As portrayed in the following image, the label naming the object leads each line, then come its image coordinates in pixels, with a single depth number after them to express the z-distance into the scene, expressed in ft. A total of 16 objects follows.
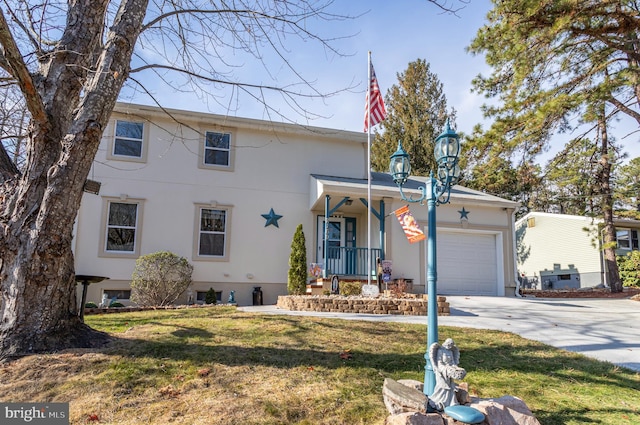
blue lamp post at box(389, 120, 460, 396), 11.57
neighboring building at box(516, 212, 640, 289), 65.77
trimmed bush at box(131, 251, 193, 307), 32.78
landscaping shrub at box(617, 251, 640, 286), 55.31
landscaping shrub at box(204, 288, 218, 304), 35.45
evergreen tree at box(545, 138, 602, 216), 49.47
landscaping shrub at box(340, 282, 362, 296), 32.49
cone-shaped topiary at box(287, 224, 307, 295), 34.96
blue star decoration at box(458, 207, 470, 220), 40.31
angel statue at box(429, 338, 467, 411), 9.99
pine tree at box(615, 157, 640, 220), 51.41
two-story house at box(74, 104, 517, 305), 36.40
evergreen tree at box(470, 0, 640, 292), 29.71
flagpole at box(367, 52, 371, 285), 33.94
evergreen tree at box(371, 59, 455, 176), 83.46
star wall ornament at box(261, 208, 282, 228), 39.45
